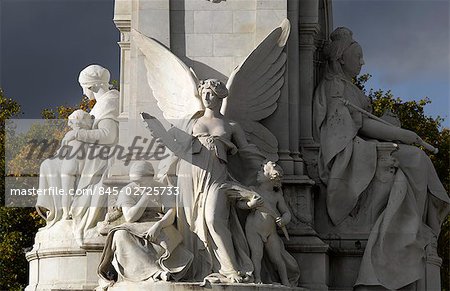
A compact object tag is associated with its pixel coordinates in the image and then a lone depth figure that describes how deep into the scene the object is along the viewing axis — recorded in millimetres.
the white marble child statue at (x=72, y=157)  21141
